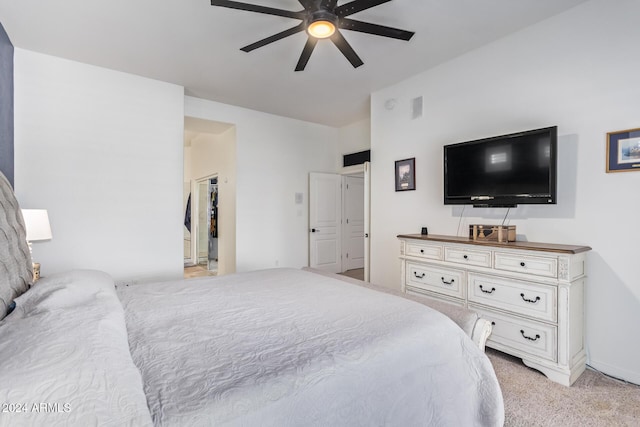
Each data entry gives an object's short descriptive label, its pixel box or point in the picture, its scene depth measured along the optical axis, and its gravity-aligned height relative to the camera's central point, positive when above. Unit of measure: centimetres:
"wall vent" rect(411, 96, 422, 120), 371 +125
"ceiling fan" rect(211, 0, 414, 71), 201 +133
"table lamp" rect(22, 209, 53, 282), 243 -12
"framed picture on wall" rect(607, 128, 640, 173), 221 +43
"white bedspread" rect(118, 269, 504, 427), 89 -53
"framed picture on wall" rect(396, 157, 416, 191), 379 +44
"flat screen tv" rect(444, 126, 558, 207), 247 +35
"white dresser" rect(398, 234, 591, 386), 220 -69
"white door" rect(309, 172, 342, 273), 559 -23
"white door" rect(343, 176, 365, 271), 613 -29
